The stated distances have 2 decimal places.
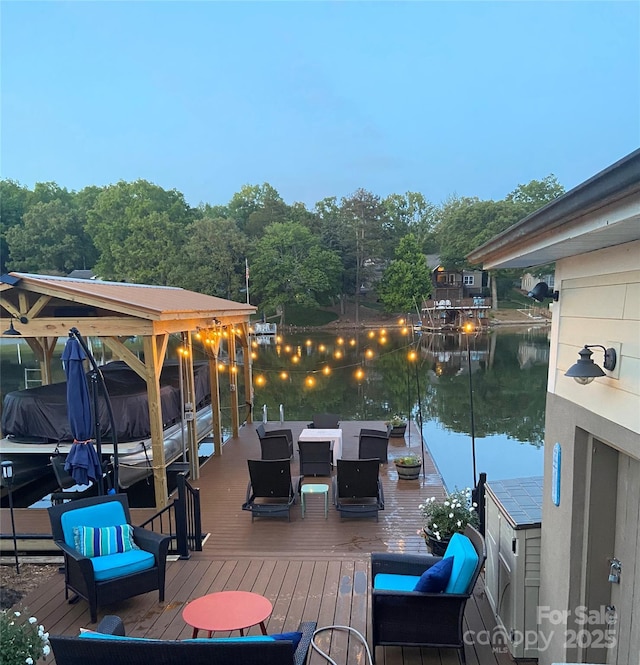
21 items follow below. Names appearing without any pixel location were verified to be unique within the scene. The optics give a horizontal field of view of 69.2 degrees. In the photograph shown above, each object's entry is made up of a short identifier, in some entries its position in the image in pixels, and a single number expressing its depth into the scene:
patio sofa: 2.45
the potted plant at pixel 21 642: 2.65
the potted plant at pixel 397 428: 10.62
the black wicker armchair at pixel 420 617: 3.31
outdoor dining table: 8.52
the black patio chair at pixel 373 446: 8.42
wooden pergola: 6.33
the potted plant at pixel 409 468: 8.00
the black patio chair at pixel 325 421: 10.08
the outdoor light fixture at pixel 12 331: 6.55
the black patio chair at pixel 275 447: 8.11
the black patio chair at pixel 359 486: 6.41
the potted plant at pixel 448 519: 4.38
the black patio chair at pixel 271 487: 6.47
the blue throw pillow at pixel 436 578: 3.28
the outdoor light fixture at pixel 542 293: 3.33
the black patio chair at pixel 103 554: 4.07
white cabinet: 3.40
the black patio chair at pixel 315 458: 7.92
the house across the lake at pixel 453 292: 44.03
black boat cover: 7.92
